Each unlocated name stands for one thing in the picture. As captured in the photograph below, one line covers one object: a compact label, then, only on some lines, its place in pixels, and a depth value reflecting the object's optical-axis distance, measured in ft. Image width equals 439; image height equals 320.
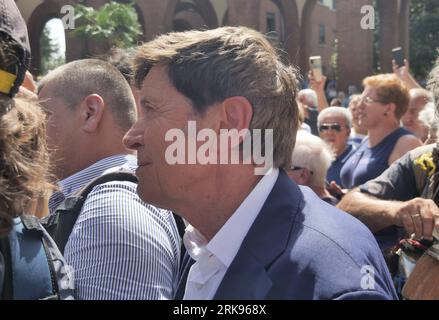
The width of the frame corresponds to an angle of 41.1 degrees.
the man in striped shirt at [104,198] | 5.34
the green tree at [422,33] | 83.10
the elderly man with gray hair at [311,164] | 11.62
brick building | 61.21
